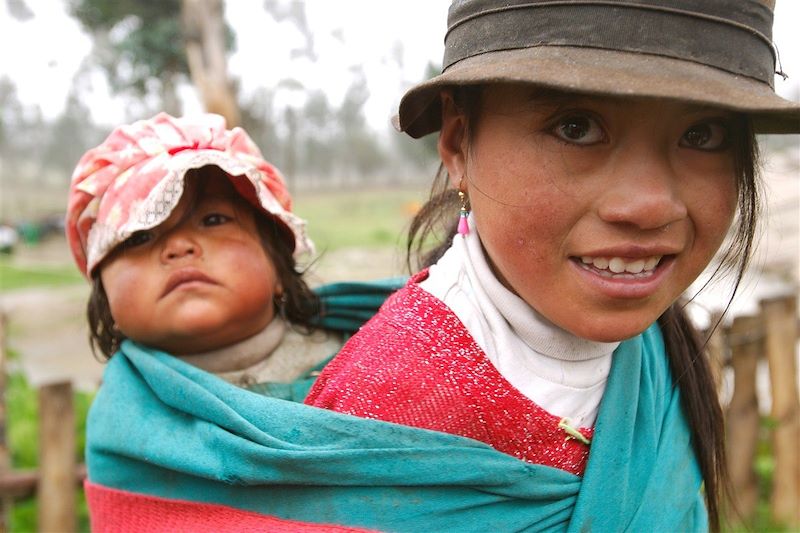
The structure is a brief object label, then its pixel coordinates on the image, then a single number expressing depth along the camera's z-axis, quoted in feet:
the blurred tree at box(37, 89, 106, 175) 162.30
